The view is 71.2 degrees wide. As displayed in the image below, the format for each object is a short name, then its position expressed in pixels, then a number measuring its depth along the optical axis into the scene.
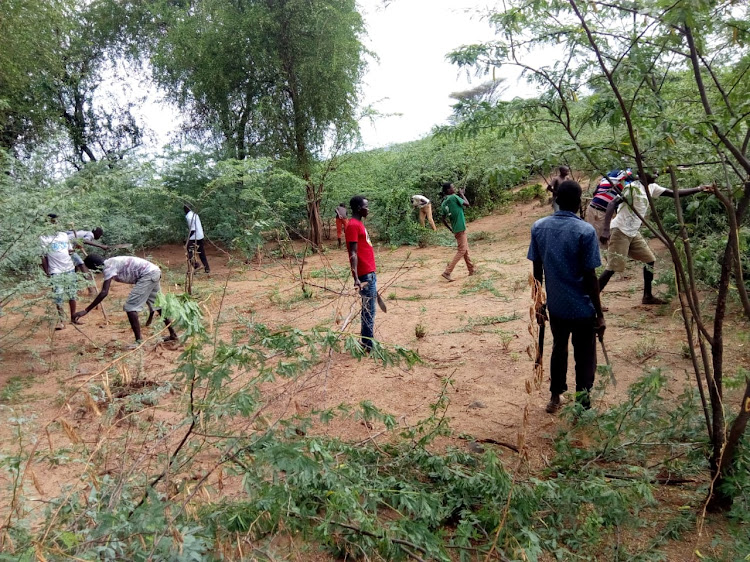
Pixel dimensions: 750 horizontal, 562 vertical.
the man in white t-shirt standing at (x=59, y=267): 5.56
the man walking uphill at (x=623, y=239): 5.22
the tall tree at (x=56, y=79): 10.19
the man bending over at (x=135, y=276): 5.84
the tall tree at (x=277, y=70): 12.00
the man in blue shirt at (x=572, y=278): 3.25
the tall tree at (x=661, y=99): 2.40
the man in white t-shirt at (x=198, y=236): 10.51
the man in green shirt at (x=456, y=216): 8.01
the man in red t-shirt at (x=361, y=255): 4.80
